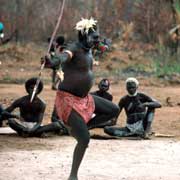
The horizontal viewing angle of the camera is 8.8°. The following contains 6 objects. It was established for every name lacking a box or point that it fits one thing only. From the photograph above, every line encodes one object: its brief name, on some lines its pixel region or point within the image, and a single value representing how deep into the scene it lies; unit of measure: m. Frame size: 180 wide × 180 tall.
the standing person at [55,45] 29.80
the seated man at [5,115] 18.54
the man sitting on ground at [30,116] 18.12
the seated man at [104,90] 20.27
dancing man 12.08
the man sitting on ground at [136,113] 18.57
